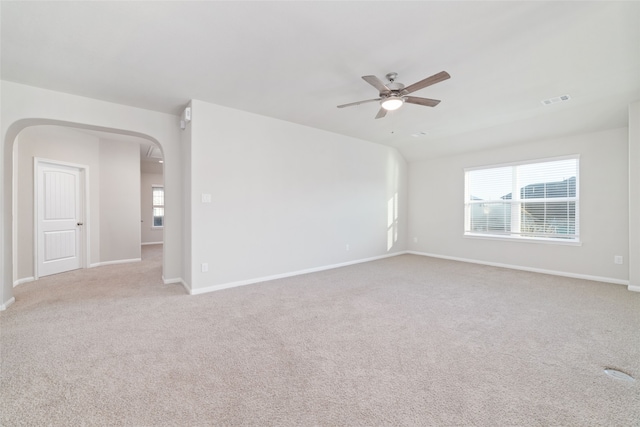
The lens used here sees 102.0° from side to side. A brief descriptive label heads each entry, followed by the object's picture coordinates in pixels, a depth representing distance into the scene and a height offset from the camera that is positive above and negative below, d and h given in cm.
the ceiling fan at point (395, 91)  251 +128
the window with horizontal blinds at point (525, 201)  468 +22
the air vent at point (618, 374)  183 -118
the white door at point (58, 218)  446 -14
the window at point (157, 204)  910 +25
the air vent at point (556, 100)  353 +156
